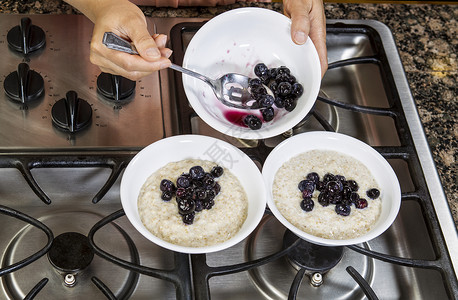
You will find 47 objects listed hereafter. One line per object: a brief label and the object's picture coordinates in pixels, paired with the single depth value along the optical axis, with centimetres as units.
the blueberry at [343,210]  115
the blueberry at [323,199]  115
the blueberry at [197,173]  113
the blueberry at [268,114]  122
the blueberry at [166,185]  111
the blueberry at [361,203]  116
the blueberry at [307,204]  114
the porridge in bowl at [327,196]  113
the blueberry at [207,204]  110
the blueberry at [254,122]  118
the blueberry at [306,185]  116
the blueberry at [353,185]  118
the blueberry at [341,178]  119
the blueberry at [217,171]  114
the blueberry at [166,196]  111
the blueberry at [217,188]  112
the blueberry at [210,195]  110
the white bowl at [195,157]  108
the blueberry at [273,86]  125
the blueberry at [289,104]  124
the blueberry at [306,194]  116
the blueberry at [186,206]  107
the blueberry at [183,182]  112
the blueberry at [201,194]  108
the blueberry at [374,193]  118
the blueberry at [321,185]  117
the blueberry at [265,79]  129
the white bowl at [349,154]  109
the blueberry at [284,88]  123
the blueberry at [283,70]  128
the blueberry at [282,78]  126
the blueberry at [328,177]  118
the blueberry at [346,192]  116
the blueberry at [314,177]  119
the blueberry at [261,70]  130
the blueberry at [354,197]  117
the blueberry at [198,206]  109
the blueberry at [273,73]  129
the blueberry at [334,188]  115
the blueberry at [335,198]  115
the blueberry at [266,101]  122
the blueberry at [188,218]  107
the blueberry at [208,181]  111
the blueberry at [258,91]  124
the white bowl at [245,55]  121
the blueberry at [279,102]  124
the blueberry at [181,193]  109
